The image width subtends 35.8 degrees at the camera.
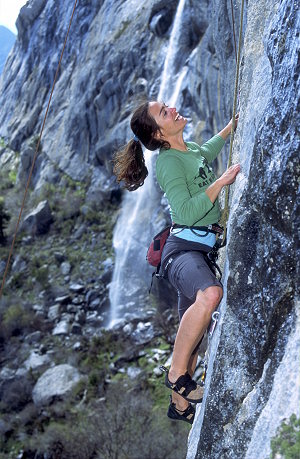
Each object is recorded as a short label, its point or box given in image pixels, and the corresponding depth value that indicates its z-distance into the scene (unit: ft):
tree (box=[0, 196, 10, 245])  106.32
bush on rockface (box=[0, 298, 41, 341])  73.97
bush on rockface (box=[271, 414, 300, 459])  6.65
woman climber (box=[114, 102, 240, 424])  10.25
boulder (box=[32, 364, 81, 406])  54.34
